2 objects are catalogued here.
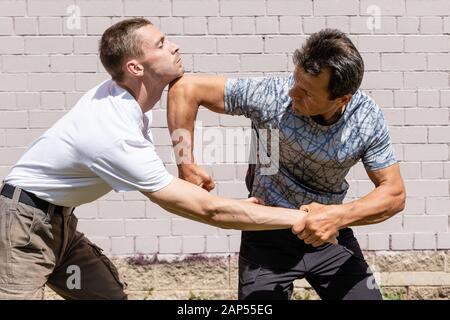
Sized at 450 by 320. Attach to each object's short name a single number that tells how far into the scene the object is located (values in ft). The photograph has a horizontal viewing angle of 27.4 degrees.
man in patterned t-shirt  14.33
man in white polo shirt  13.76
